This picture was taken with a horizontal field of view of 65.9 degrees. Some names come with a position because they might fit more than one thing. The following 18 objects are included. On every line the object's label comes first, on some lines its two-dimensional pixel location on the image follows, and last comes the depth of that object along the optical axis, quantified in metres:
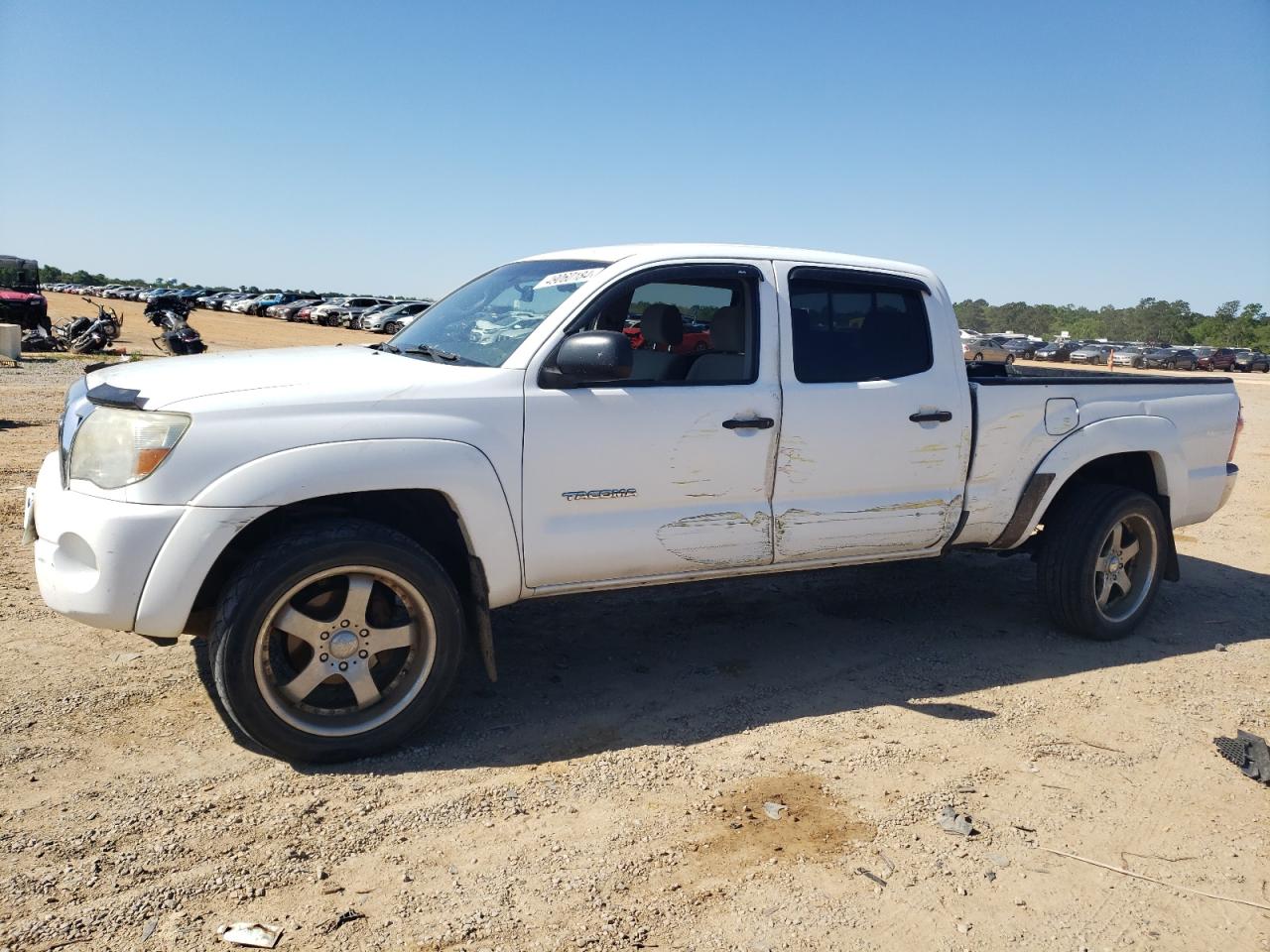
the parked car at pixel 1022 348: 58.00
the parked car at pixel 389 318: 44.16
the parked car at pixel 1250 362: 56.38
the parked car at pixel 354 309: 50.53
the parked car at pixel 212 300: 69.12
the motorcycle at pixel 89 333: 21.89
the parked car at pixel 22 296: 22.03
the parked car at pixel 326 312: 52.75
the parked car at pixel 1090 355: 59.09
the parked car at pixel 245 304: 64.00
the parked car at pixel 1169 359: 54.50
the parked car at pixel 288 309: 58.94
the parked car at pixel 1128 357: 56.50
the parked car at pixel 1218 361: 55.50
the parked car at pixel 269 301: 62.69
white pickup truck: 3.36
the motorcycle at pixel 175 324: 19.58
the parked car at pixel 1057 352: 60.19
